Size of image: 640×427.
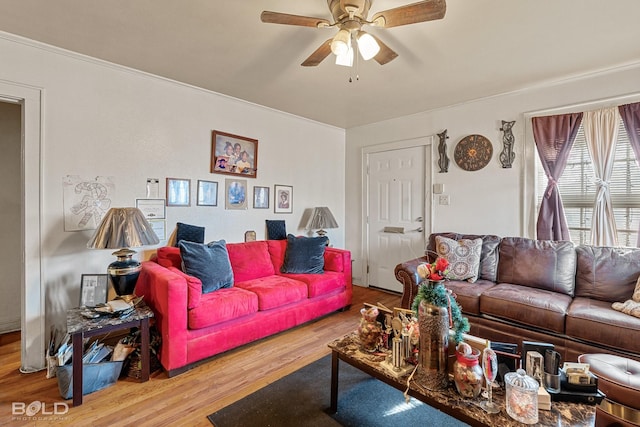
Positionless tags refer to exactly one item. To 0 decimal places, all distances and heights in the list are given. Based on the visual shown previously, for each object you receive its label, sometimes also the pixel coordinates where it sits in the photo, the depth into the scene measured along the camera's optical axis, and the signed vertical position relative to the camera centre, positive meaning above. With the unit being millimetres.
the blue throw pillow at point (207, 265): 2471 -483
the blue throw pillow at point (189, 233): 2918 -242
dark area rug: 1669 -1204
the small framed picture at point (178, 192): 2908 +175
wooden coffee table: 1140 -813
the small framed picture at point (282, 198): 3811 +156
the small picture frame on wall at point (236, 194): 3350 +189
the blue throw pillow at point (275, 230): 3709 -254
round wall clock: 3325 +697
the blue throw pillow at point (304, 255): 3260 -512
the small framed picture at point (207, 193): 3127 +178
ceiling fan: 1498 +1043
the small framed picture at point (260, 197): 3600 +155
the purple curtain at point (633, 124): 2494 +775
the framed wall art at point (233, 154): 3234 +642
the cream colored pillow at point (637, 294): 2121 -589
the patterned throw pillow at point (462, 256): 2882 -448
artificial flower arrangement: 1411 -403
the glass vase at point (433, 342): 1384 -630
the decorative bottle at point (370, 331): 1685 -703
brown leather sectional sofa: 1999 -684
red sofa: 2111 -770
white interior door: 3861 +33
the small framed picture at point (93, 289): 2244 -631
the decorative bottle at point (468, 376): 1255 -708
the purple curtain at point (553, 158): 2828 +545
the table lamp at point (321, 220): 3949 -129
